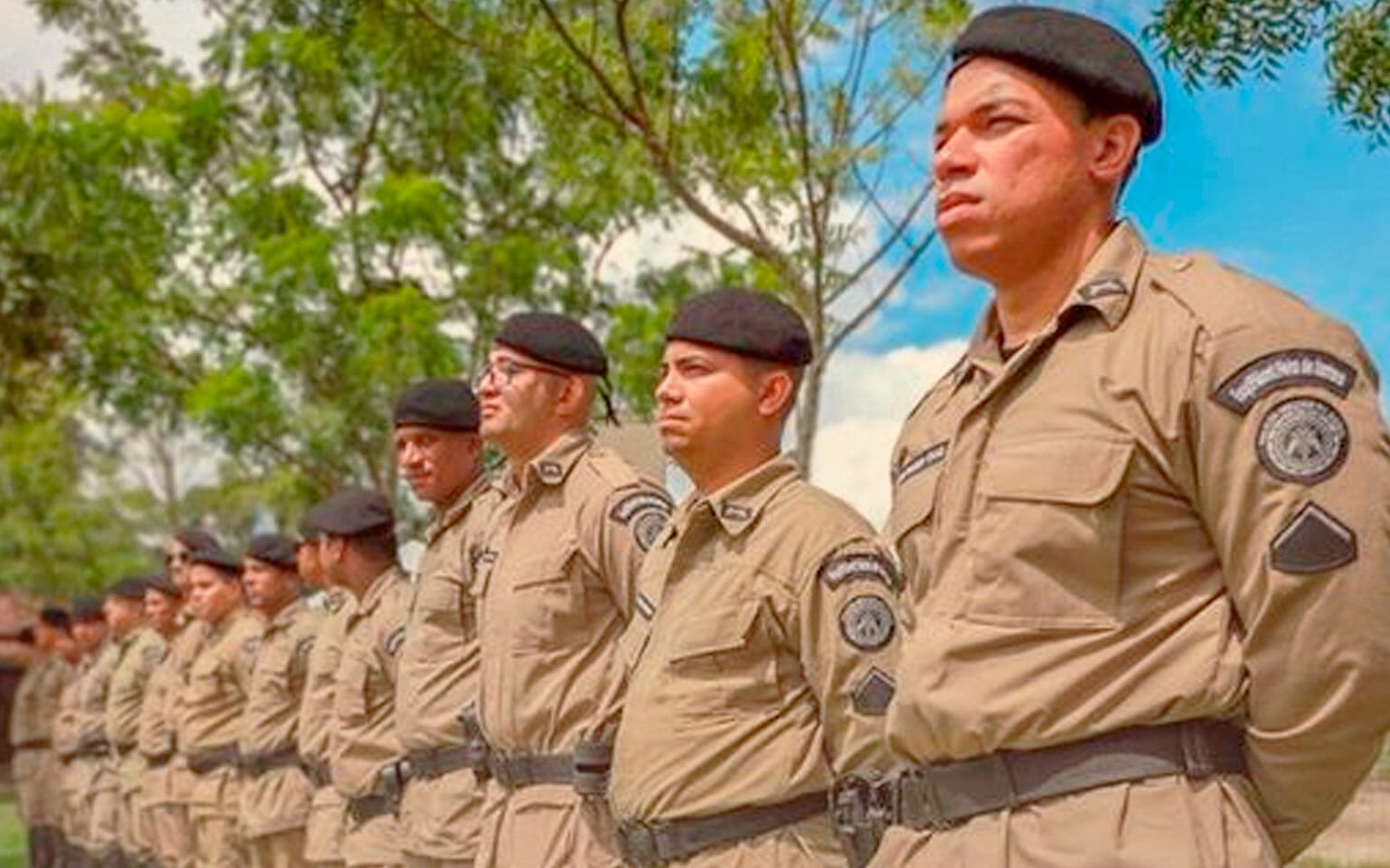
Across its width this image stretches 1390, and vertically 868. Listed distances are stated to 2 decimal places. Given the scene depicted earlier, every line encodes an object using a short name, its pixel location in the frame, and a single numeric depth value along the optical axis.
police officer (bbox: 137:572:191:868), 10.96
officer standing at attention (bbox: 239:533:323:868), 8.43
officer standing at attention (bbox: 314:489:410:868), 6.67
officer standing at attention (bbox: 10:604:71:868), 15.83
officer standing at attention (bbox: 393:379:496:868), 5.70
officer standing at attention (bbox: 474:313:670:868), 4.87
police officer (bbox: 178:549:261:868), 9.60
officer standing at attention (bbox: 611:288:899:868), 3.92
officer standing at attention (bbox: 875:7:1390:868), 2.31
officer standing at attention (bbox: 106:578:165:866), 11.58
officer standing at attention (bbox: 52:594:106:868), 13.27
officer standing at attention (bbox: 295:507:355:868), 7.36
